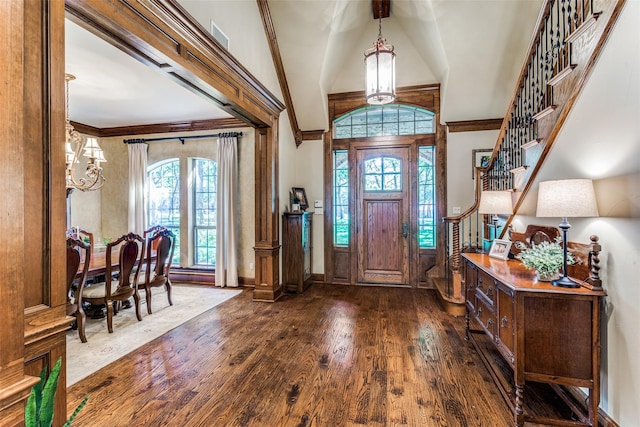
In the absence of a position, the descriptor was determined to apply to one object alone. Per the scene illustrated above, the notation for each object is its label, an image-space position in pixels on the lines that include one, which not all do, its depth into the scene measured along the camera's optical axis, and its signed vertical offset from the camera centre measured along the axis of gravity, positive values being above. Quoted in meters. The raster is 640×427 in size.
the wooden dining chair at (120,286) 3.36 -0.87
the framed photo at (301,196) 5.27 +0.25
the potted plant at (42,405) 0.97 -0.64
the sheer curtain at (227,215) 5.37 -0.07
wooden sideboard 1.82 -0.80
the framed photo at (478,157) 4.96 +0.85
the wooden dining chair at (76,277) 2.83 -0.66
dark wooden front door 5.24 -0.09
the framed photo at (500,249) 2.77 -0.37
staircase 1.73 +0.84
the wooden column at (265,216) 4.50 -0.08
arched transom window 5.25 +1.55
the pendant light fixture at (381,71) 3.10 +1.42
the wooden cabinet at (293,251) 4.91 -0.66
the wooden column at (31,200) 1.03 +0.05
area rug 2.75 -1.34
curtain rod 5.40 +1.37
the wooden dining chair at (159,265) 3.90 -0.72
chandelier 3.85 +0.74
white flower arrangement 1.98 -0.34
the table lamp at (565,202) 1.78 +0.04
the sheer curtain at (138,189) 5.77 +0.42
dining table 3.44 -0.64
